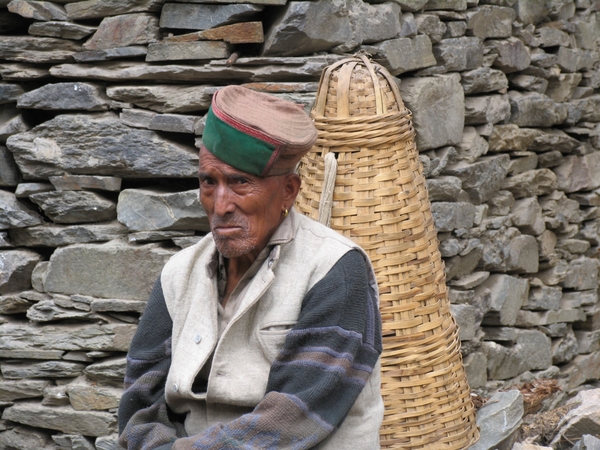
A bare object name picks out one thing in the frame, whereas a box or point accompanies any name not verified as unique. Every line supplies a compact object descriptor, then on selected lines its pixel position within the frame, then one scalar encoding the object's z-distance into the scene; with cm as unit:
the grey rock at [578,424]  679
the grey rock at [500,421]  609
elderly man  376
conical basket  516
